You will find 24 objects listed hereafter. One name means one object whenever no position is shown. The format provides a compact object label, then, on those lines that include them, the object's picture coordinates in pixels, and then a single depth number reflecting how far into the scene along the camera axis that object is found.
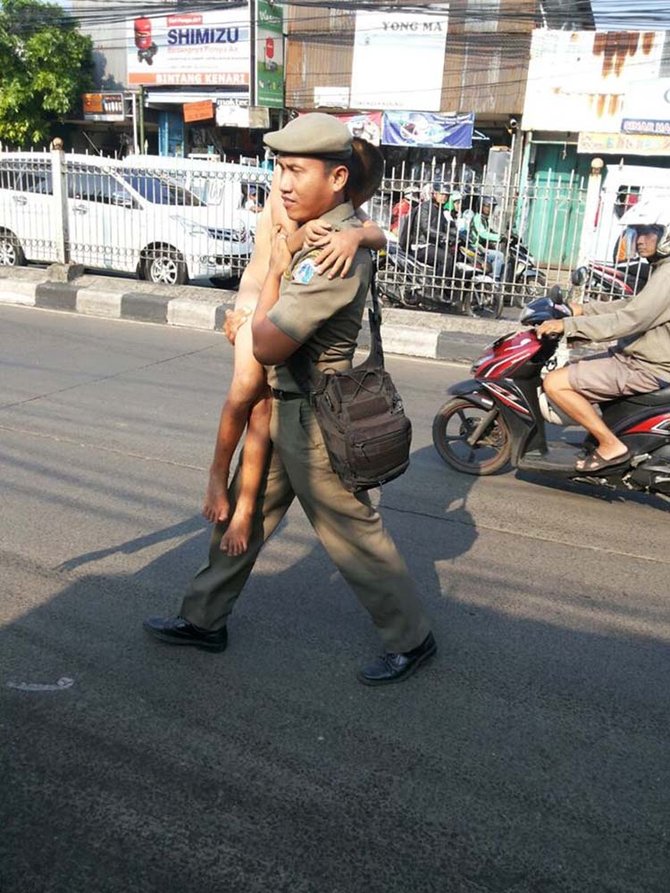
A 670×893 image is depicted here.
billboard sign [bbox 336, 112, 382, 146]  18.80
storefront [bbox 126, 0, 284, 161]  19.56
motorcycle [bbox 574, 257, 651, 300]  8.90
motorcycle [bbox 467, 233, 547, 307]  9.79
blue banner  18.14
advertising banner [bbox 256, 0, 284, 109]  19.19
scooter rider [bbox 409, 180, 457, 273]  10.23
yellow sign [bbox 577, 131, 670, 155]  16.60
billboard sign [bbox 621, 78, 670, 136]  16.44
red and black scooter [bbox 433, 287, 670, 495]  4.50
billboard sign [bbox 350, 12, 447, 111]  18.42
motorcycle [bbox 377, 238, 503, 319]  10.23
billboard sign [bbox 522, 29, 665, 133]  16.50
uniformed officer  2.36
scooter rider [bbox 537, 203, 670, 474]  4.27
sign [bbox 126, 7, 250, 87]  19.69
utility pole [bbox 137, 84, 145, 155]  20.97
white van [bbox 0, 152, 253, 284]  10.99
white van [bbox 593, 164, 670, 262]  8.89
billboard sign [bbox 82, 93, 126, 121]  21.20
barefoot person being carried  2.36
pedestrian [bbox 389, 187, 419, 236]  10.46
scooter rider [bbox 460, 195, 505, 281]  10.05
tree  20.23
